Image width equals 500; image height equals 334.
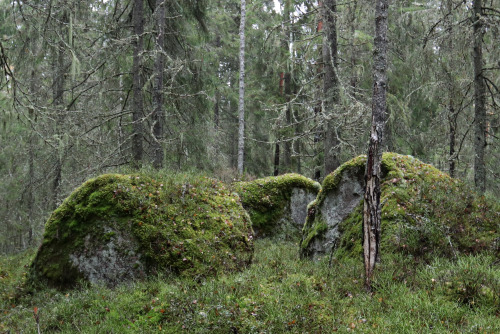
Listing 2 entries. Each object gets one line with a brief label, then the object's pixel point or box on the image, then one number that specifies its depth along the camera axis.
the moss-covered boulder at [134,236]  5.62
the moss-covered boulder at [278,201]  10.72
